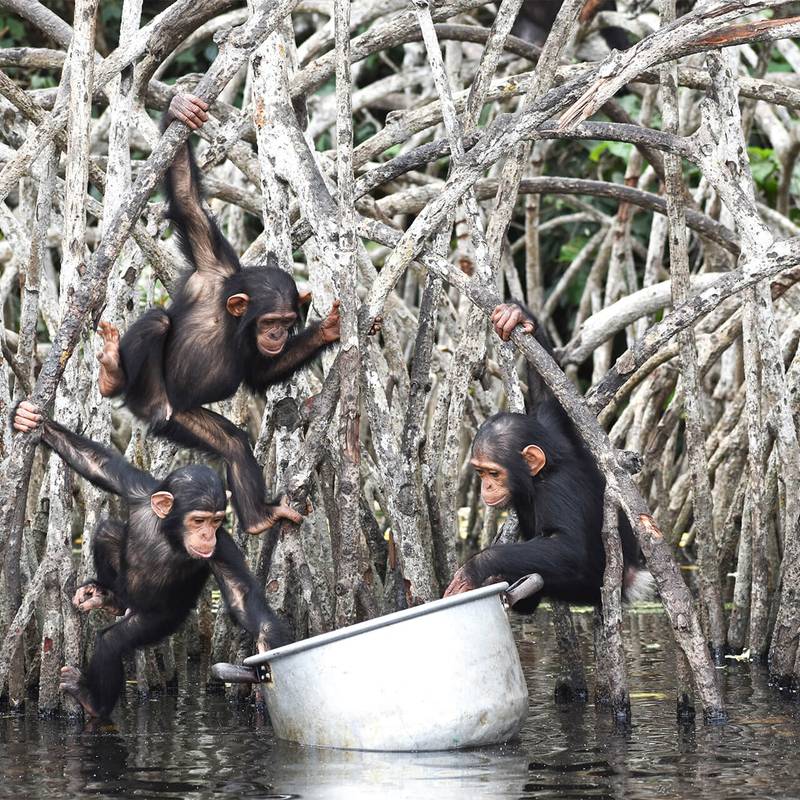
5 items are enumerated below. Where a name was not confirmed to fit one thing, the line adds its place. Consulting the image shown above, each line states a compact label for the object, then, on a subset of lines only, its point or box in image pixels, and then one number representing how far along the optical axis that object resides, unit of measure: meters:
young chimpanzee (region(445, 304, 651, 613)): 14.07
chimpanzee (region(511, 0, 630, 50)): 27.53
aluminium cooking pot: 12.30
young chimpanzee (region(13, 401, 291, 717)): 13.59
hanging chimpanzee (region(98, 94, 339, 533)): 14.66
